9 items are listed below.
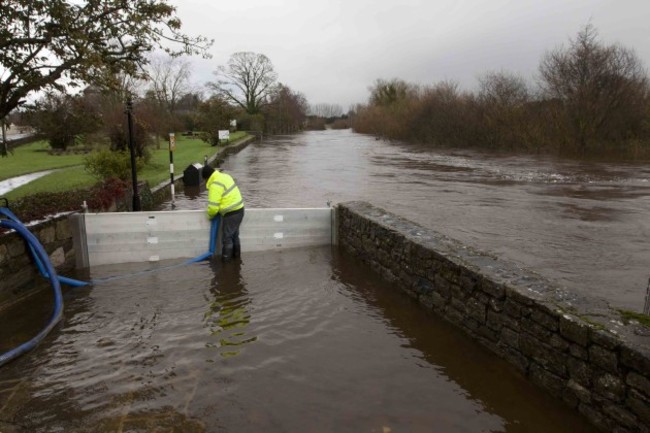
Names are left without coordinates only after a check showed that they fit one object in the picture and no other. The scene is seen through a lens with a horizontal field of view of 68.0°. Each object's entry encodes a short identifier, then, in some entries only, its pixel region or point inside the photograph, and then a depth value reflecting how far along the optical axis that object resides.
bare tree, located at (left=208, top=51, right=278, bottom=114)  78.06
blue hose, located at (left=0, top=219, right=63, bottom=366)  5.28
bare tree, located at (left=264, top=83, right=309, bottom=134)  75.88
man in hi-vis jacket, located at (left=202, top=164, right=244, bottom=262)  8.52
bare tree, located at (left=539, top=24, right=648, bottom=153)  29.86
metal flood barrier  8.59
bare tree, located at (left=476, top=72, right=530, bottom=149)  36.09
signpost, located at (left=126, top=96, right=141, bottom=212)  10.50
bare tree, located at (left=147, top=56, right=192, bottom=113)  65.82
